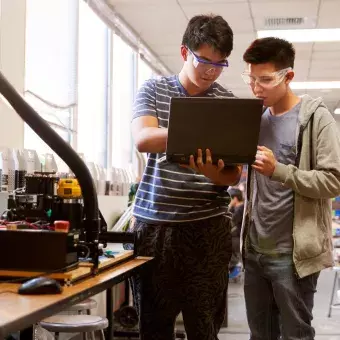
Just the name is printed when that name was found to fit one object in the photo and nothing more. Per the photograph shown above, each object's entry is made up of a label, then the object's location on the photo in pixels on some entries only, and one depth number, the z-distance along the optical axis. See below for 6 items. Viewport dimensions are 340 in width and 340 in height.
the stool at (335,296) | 5.59
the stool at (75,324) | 2.45
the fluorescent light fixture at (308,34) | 6.24
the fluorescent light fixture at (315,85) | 8.95
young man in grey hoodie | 1.85
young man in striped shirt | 1.91
